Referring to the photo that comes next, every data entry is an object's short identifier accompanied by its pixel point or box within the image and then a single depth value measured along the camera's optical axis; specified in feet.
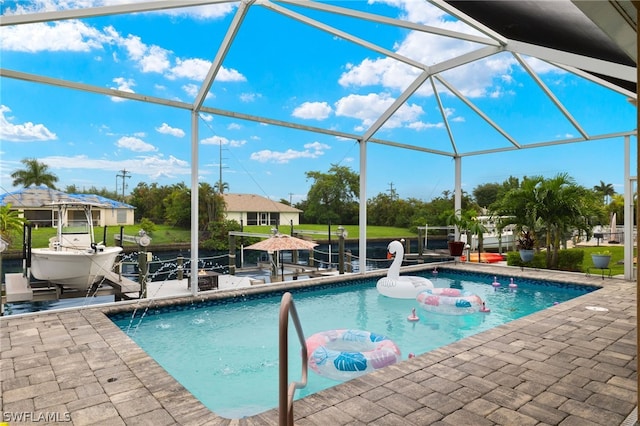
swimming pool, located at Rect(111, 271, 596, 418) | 13.79
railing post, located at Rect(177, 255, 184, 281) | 27.84
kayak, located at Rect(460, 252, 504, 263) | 40.71
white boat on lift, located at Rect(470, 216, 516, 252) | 42.52
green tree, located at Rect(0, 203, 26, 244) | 20.56
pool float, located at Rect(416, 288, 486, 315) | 22.86
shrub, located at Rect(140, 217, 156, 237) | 31.50
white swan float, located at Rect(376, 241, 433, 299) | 25.91
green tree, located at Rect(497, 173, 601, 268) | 33.11
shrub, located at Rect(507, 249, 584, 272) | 34.61
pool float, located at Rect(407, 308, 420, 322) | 21.76
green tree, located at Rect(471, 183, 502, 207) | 69.39
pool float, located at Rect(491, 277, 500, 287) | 31.07
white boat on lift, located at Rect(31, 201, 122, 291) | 21.61
